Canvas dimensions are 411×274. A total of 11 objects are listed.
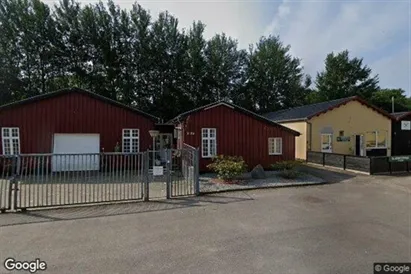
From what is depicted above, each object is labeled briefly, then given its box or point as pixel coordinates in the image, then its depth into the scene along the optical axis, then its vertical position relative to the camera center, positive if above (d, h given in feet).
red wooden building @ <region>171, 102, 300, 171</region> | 45.98 +0.70
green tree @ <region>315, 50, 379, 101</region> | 134.21 +30.61
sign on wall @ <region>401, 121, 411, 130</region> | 73.20 +3.77
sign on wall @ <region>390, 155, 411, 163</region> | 45.72 -3.41
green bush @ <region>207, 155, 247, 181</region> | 36.67 -4.15
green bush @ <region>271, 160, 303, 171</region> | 41.83 -4.13
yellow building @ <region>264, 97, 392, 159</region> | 63.67 +2.78
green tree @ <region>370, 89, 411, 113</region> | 132.67 +20.21
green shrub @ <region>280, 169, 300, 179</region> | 39.81 -5.24
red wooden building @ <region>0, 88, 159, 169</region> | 45.68 +2.55
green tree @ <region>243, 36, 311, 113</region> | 119.44 +27.57
